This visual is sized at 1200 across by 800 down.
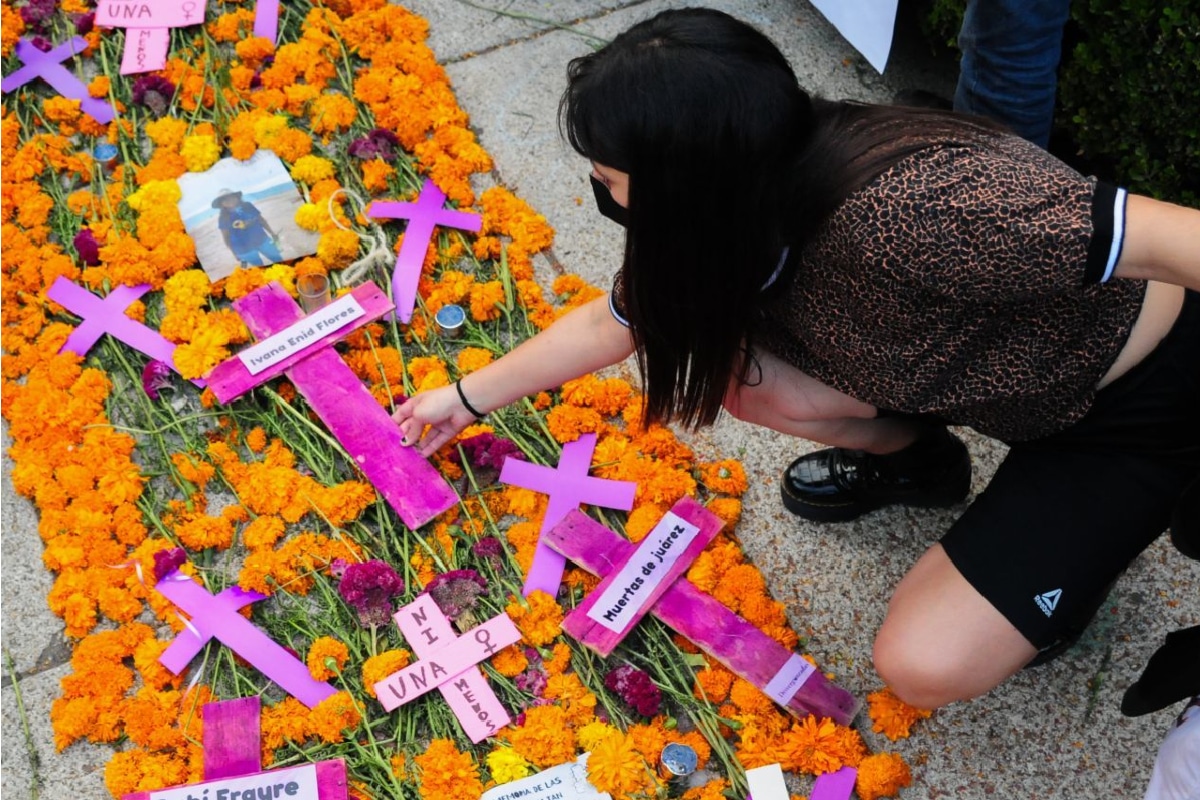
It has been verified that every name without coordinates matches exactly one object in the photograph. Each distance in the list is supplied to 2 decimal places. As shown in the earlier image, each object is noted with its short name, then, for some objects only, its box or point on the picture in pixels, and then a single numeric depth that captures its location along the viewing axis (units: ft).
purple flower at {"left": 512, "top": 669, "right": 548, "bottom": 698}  6.86
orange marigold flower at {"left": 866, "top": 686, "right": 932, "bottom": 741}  6.64
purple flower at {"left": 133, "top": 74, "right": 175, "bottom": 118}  9.90
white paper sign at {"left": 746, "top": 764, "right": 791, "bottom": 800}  6.40
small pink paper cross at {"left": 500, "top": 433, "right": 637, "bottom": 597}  7.55
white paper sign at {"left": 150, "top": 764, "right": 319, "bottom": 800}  6.41
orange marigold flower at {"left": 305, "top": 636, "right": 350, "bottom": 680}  6.82
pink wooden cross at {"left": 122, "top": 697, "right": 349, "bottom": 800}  6.43
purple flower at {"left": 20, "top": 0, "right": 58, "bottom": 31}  10.68
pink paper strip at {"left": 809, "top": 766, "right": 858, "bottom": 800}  6.46
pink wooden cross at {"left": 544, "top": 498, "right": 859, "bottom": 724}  6.67
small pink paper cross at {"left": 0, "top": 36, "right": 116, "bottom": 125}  9.96
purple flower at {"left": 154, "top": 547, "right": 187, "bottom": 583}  7.25
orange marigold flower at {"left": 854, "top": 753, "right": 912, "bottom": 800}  6.40
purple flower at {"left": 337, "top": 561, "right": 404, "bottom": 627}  7.04
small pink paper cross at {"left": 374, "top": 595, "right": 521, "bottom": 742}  6.72
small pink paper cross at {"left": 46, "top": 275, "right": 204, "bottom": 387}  8.41
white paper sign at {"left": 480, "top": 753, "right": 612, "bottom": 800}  6.40
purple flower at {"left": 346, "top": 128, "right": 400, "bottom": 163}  9.41
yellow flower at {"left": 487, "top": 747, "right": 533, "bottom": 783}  6.49
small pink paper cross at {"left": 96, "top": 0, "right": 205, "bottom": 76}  10.23
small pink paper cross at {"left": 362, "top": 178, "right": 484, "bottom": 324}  8.68
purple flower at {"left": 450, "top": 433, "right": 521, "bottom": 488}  7.70
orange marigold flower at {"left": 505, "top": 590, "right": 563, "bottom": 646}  6.96
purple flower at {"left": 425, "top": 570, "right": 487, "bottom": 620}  7.13
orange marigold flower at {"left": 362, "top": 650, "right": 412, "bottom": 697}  6.78
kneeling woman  4.69
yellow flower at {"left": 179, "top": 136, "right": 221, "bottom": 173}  9.41
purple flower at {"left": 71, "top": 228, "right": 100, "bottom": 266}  8.79
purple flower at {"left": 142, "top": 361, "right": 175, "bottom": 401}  8.16
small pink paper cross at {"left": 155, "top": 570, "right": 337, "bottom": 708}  6.91
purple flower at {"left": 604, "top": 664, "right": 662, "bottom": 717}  6.66
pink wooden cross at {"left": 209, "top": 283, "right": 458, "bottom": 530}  7.53
